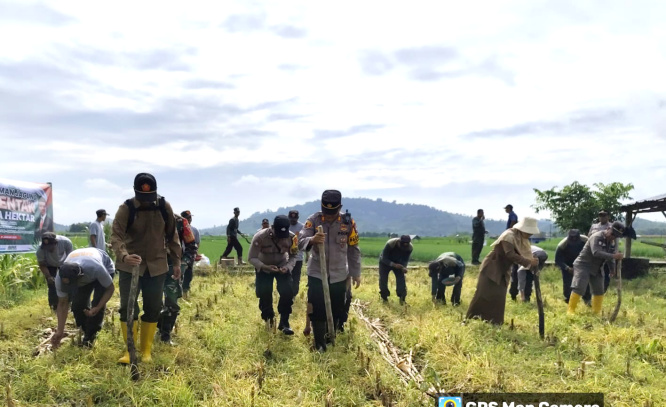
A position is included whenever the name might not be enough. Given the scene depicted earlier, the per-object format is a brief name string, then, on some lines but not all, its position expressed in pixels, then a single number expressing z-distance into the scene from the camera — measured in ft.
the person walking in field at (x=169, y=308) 20.08
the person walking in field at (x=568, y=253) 32.04
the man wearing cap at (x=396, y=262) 31.09
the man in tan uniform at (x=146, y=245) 16.37
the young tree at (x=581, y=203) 57.00
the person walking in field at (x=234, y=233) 47.80
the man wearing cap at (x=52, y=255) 24.49
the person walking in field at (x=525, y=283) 32.27
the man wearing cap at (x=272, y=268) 22.03
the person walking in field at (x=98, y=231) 31.17
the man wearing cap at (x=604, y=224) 35.76
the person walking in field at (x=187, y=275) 30.01
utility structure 46.14
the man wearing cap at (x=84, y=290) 18.38
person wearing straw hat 23.53
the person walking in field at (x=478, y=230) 48.98
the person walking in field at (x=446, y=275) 29.48
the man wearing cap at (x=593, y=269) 27.27
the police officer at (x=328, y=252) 19.21
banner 33.50
